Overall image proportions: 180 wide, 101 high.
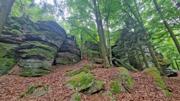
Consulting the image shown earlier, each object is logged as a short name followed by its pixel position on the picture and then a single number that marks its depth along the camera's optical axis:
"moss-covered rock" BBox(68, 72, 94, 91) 3.41
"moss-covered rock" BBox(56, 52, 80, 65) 6.72
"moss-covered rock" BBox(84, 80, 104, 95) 3.30
